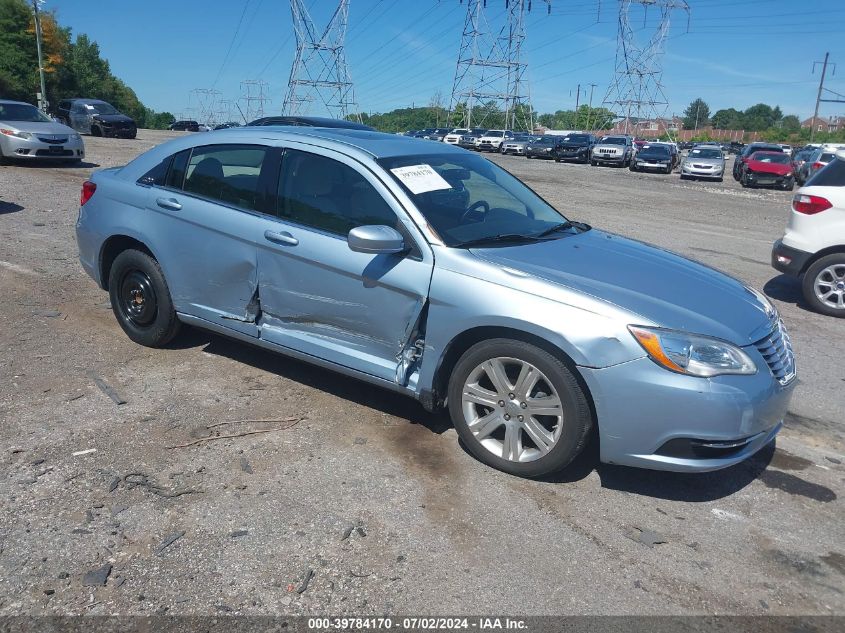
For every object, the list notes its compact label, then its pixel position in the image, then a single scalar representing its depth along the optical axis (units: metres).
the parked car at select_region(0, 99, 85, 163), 16.22
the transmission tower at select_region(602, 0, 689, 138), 70.06
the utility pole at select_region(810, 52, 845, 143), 81.66
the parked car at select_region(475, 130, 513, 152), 47.88
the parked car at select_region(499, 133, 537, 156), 44.96
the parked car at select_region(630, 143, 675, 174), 33.09
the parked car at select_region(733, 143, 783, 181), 29.05
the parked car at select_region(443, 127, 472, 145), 49.51
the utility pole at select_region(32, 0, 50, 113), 46.07
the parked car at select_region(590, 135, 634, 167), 36.47
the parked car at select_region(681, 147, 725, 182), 28.81
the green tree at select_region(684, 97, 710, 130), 166.62
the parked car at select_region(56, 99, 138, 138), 30.47
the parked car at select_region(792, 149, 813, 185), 28.35
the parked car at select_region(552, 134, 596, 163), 39.16
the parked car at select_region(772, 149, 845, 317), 7.49
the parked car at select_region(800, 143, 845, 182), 19.25
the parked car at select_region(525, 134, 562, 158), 41.44
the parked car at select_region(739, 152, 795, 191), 26.59
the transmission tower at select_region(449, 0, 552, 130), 67.94
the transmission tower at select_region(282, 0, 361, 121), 56.09
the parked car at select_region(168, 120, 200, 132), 69.03
